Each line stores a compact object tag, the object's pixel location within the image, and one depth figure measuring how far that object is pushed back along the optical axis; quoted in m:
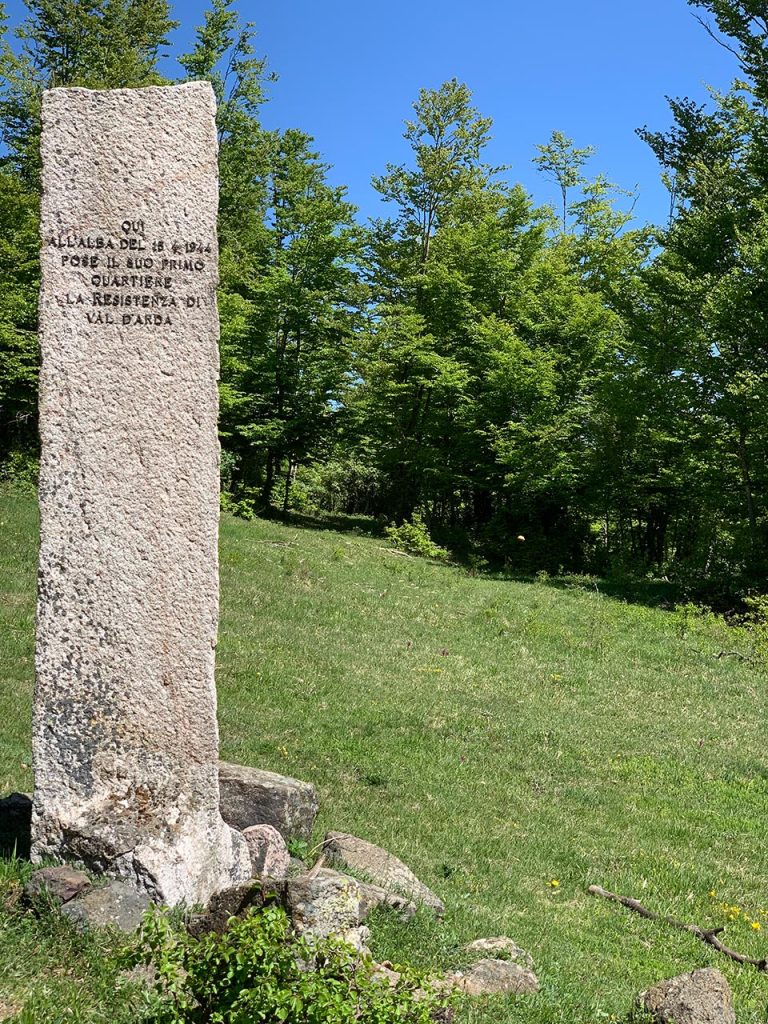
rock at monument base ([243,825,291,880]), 6.50
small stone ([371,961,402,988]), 4.69
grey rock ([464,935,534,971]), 6.03
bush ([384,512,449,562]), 32.12
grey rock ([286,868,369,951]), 5.05
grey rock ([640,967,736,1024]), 5.16
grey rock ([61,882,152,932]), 5.26
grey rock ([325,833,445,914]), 6.88
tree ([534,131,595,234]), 50.72
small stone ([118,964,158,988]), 4.79
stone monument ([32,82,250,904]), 5.93
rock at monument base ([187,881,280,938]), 5.17
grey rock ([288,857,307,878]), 6.77
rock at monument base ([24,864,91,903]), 5.38
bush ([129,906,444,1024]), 3.84
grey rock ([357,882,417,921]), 6.15
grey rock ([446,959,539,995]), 5.48
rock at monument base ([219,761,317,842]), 7.23
